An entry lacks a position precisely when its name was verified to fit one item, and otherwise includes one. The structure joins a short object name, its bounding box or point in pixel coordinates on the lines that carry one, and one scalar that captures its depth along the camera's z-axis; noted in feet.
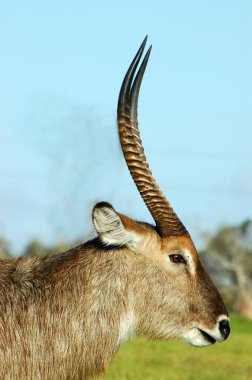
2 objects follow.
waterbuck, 50.60
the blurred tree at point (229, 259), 380.93
